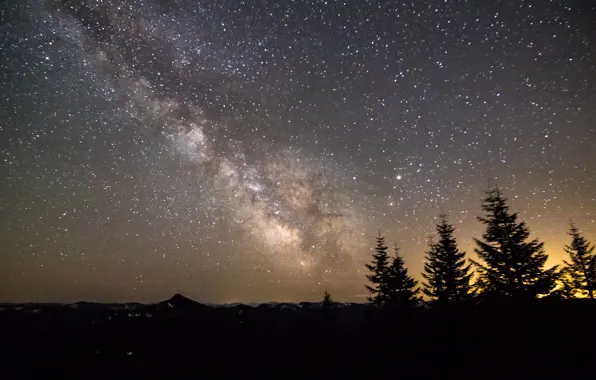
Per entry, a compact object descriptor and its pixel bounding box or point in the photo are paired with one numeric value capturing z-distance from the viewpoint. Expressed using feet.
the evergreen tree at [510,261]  55.83
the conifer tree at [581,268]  89.25
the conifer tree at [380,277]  84.12
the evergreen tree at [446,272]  75.46
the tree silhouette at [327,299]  106.52
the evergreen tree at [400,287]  82.07
